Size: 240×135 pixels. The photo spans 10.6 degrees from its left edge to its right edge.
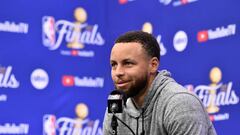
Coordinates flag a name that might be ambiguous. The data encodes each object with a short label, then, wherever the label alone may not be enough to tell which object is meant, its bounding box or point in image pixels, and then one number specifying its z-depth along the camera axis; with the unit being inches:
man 176.1
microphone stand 175.8
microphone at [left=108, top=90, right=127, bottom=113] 175.1
